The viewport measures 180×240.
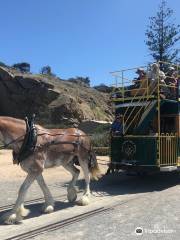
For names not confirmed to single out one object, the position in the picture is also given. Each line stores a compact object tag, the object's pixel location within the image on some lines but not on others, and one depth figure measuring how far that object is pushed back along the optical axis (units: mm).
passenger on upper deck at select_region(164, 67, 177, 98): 6780
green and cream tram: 6314
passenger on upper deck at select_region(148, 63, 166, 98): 6525
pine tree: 17800
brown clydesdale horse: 4518
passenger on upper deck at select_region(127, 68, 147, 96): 6888
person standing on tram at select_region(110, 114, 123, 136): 6713
